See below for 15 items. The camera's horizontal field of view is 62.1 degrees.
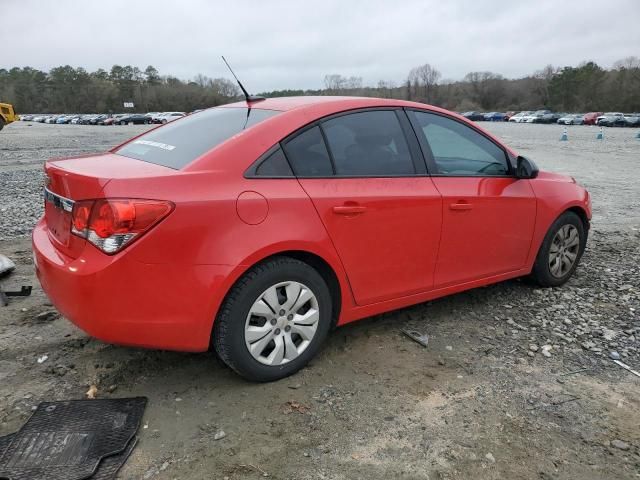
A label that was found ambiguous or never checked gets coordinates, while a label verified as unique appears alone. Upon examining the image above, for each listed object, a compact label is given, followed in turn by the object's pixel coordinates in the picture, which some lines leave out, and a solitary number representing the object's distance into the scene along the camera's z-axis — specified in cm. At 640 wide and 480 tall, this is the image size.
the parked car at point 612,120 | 5281
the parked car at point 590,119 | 5819
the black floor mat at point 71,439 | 240
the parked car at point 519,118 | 7228
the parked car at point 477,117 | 8244
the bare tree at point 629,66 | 8676
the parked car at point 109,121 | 6625
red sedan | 266
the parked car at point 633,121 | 5141
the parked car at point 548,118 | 6669
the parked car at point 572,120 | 6000
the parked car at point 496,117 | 8075
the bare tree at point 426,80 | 13250
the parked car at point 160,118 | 6451
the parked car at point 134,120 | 6588
